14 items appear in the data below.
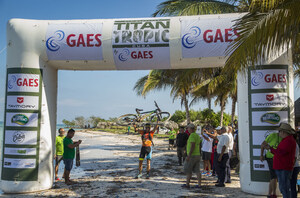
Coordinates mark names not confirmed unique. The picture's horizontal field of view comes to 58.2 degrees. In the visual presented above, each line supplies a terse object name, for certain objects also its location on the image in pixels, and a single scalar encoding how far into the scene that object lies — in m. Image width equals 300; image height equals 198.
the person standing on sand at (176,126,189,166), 11.20
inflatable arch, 6.66
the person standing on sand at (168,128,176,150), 18.61
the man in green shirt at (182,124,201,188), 7.18
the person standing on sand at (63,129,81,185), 7.68
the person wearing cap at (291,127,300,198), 5.54
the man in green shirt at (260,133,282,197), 5.74
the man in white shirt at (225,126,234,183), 7.96
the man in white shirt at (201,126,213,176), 9.23
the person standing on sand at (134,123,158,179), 8.58
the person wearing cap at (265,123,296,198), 5.08
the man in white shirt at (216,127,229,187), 7.50
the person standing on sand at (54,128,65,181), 8.09
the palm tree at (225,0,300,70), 4.86
